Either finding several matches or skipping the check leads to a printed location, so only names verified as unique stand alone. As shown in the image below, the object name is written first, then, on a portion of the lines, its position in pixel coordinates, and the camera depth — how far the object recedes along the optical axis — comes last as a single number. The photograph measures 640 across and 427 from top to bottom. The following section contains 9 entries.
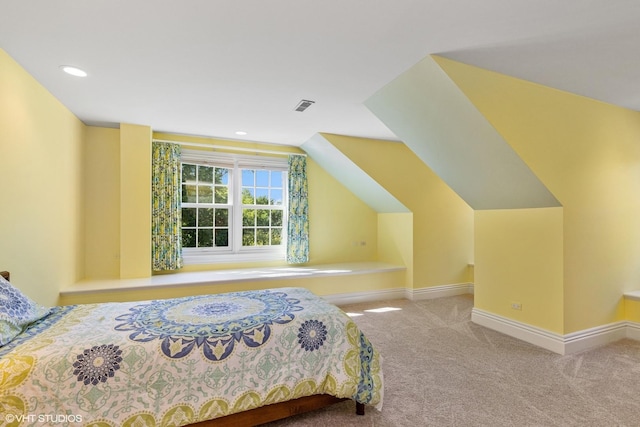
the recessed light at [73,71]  2.18
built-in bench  3.08
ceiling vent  2.83
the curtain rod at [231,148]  3.98
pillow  1.48
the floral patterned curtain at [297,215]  4.48
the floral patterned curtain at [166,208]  3.77
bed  1.34
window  4.16
